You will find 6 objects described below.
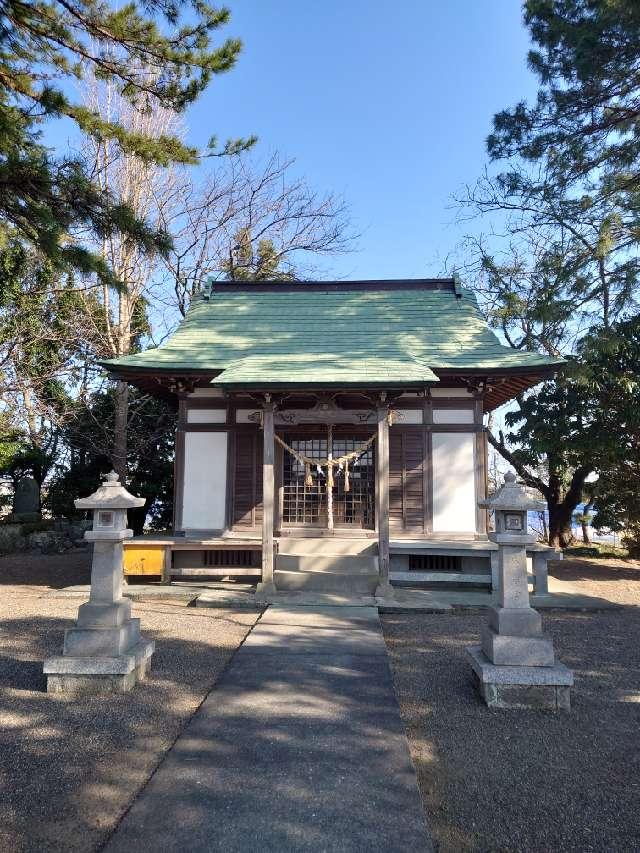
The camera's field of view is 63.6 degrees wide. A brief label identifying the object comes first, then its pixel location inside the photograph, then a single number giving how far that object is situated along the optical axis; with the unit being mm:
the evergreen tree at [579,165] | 8547
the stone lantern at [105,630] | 4371
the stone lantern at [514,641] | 4176
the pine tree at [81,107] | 5727
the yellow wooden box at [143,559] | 9023
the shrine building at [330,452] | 8945
